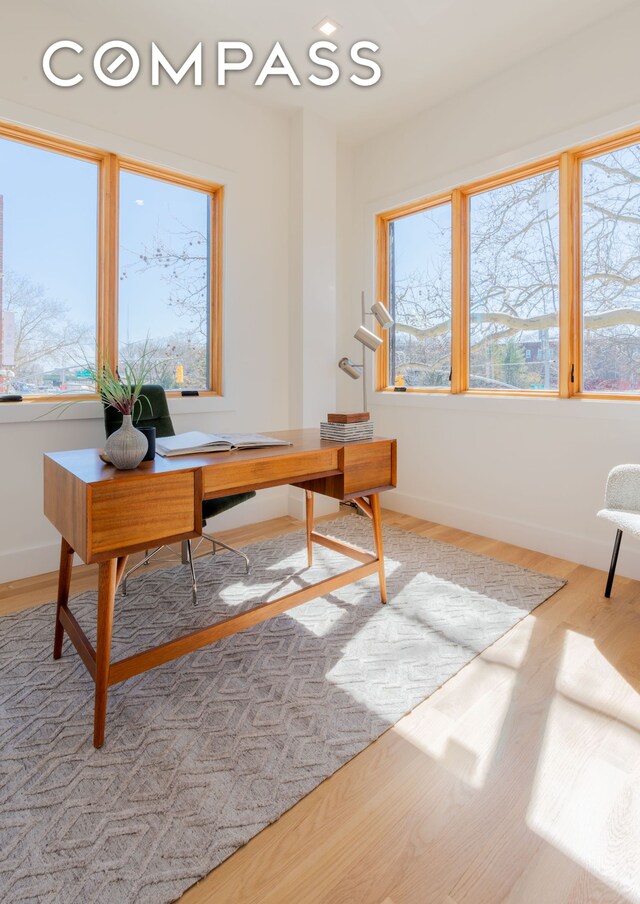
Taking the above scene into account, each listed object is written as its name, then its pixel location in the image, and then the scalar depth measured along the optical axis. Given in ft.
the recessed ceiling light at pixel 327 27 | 8.76
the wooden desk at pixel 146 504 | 4.54
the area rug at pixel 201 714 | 3.75
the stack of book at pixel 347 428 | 6.80
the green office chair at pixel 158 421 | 8.03
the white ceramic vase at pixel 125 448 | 4.89
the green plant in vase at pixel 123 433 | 4.89
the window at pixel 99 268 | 8.59
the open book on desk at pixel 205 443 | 5.81
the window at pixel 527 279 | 8.83
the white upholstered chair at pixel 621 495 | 7.74
